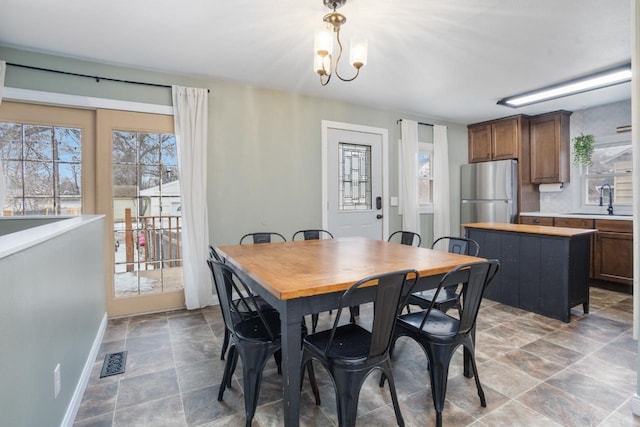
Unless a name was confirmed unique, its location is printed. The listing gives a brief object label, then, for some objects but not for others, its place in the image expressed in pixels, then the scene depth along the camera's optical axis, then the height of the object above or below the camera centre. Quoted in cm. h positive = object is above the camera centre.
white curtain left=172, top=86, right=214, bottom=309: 331 +29
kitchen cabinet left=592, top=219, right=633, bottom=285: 384 -56
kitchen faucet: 445 +3
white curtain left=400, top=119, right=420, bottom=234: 484 +46
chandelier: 191 +99
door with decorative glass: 428 +40
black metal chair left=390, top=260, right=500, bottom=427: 162 -66
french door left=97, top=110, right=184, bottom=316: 315 +2
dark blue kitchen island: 299 -60
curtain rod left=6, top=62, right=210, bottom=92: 278 +127
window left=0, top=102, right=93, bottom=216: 281 +49
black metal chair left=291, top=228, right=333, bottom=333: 336 -27
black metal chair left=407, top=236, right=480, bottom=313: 219 -63
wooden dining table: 136 -32
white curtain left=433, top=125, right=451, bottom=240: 524 +46
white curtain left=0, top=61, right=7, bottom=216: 262 +34
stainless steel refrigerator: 496 +27
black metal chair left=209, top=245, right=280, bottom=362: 198 -65
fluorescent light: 332 +139
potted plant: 454 +83
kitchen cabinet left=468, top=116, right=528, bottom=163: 499 +114
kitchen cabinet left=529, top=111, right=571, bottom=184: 477 +91
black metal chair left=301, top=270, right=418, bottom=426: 138 -67
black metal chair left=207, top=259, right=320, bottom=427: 160 -67
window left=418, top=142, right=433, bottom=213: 522 +52
